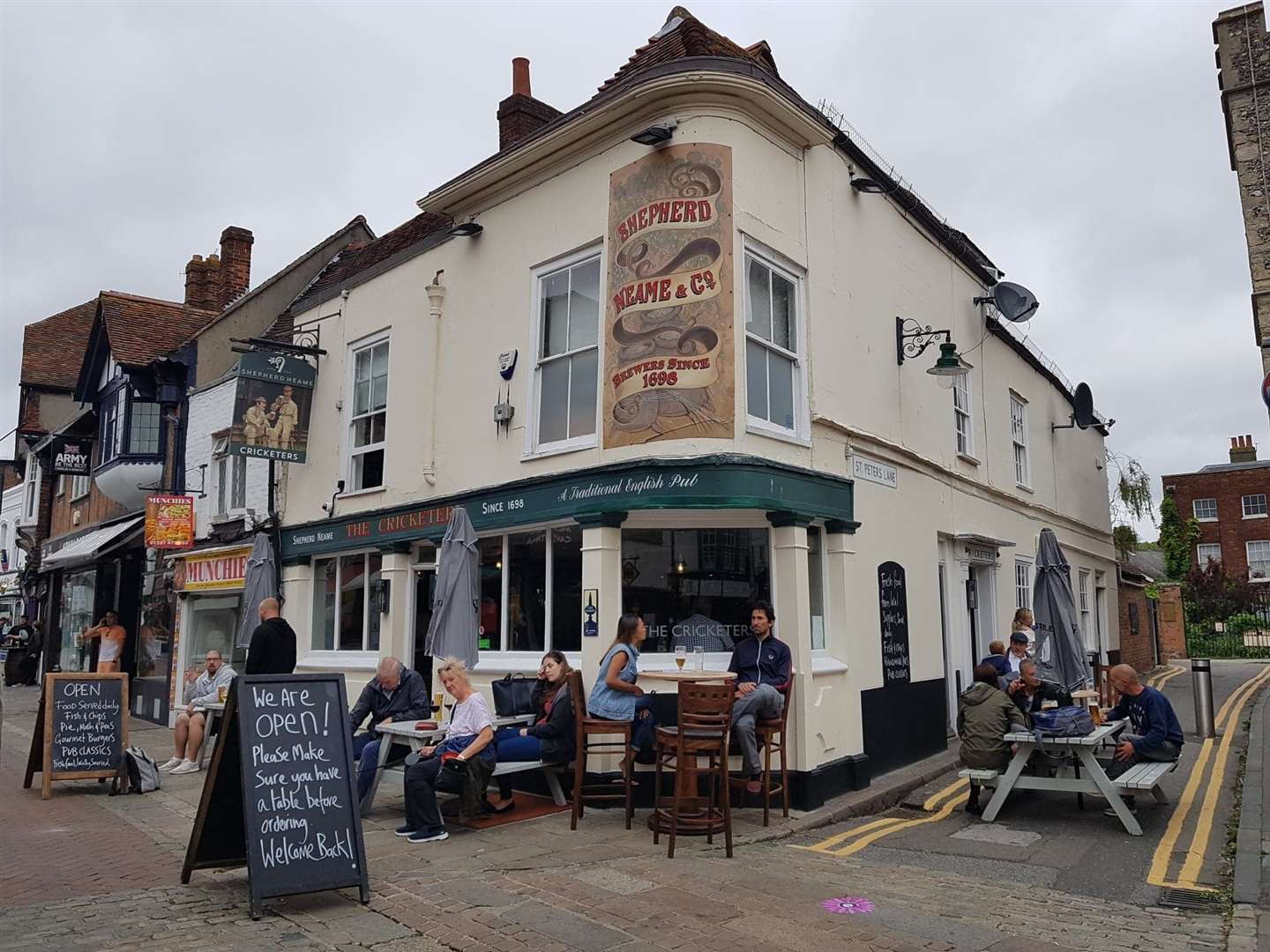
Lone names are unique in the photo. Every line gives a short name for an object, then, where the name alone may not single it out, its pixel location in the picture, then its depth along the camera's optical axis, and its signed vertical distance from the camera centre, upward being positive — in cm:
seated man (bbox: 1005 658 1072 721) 908 -76
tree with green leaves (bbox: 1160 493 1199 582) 3619 +288
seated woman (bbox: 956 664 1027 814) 838 -100
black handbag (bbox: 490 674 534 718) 914 -79
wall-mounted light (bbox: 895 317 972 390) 1122 +346
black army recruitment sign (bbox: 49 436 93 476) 2220 +397
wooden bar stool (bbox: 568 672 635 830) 786 -100
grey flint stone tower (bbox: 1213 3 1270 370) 2206 +1264
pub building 907 +232
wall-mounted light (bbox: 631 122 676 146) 924 +480
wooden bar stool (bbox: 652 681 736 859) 719 -96
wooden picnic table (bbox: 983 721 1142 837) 763 -140
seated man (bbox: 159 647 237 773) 1111 -116
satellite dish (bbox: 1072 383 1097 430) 1883 +423
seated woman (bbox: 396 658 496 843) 734 -113
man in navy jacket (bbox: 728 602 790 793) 789 -58
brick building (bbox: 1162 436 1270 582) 4462 +511
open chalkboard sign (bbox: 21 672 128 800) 957 -110
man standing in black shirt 1026 -29
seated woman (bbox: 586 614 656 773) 806 -63
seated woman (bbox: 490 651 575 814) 826 -109
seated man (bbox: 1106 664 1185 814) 813 -106
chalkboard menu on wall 1058 -9
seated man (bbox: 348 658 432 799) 888 -77
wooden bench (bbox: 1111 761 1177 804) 747 -134
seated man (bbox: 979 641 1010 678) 1070 -53
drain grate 585 -184
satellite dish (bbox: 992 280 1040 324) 1445 +491
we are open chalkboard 566 -111
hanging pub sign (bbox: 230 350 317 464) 1336 +313
